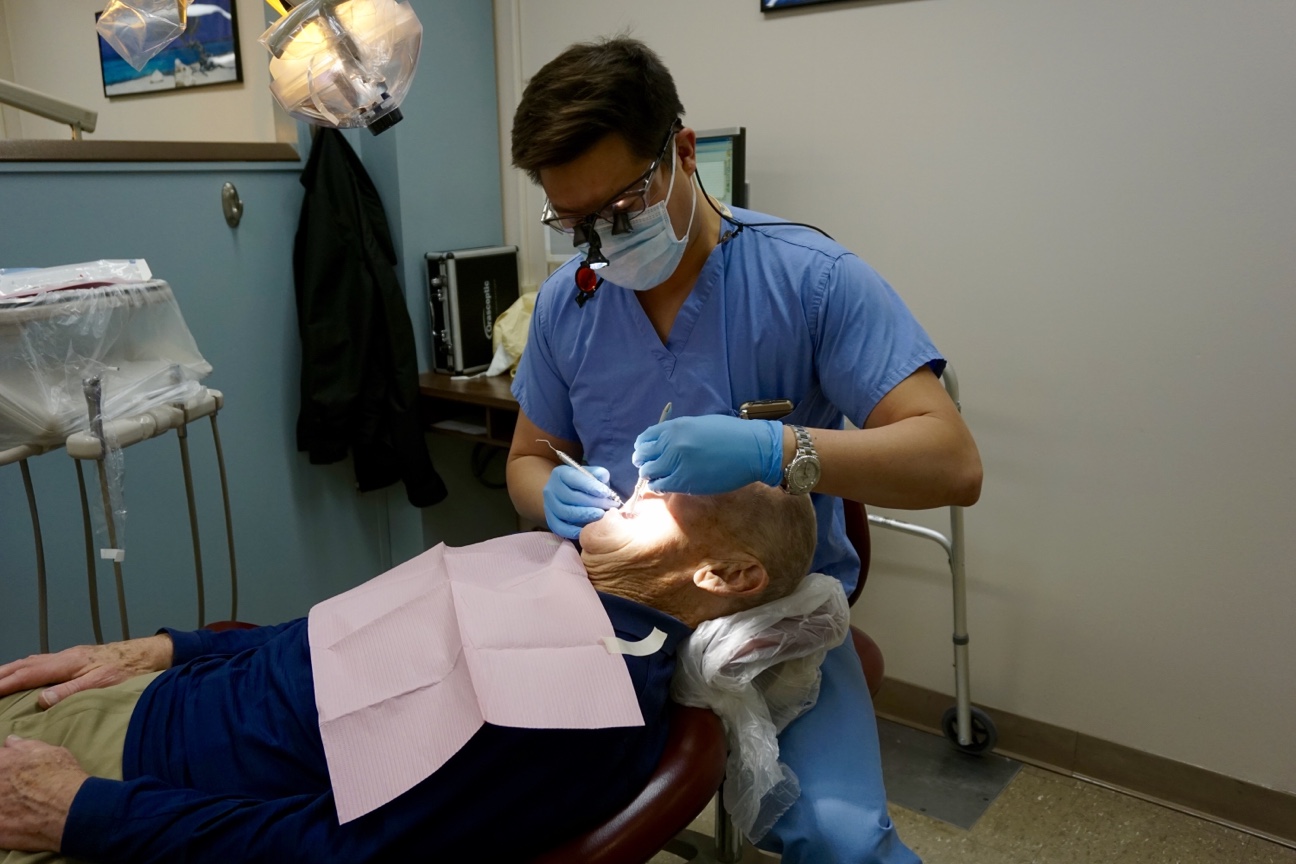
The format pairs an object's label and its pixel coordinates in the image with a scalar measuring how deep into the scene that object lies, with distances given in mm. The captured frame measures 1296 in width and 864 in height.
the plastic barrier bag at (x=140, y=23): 1359
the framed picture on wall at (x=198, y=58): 2852
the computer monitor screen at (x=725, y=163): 2070
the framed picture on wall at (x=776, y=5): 2114
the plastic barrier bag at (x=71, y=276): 1240
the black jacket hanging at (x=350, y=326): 2307
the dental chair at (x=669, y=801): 981
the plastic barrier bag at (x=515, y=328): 2541
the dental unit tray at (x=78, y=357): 1215
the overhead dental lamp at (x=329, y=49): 1297
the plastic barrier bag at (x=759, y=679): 1157
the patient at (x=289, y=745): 960
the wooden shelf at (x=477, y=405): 2328
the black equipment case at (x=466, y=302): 2502
